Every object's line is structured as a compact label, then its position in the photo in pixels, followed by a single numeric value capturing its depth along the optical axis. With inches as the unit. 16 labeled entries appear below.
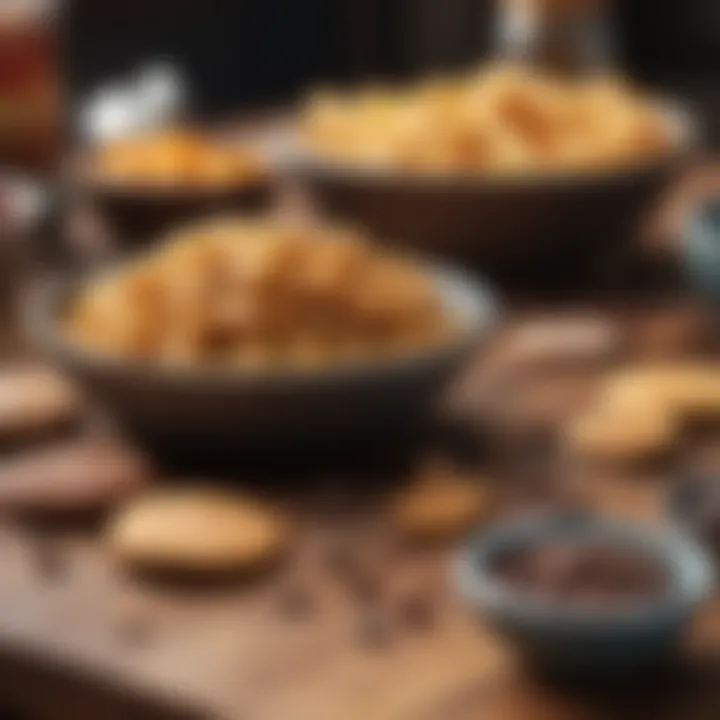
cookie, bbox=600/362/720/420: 51.0
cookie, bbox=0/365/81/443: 51.3
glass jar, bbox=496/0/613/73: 68.4
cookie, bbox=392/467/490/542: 47.4
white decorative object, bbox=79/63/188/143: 69.5
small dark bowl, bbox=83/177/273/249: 59.2
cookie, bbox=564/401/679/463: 49.9
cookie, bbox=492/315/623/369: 54.6
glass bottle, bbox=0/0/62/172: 61.6
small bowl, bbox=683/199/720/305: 56.0
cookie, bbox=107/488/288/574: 46.2
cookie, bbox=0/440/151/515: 48.4
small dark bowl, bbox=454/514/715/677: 43.0
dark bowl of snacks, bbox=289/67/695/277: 58.0
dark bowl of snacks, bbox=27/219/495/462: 48.7
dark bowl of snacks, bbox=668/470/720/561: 45.8
